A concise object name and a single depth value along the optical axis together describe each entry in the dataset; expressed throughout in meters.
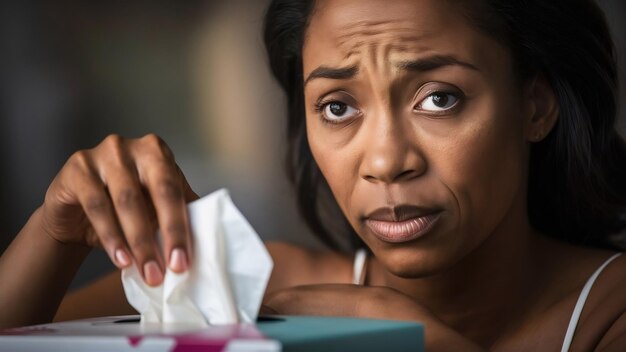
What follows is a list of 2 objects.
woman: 0.85
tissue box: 0.68
